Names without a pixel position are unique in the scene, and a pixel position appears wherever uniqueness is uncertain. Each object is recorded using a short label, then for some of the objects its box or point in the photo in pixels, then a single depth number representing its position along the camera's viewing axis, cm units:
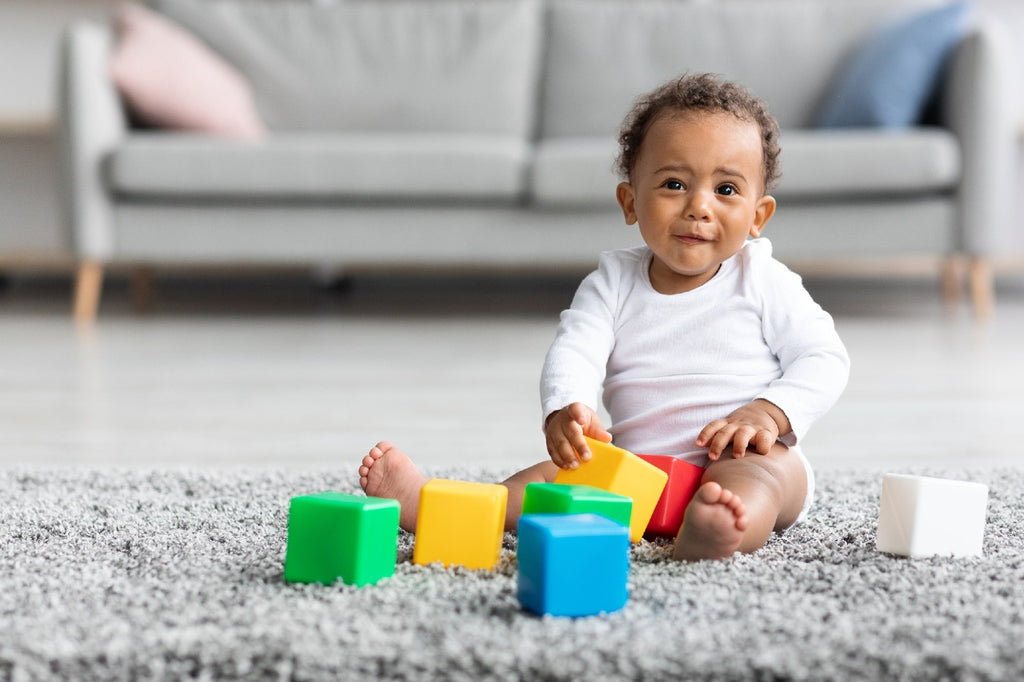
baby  182
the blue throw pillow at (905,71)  419
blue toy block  159
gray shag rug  152
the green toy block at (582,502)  167
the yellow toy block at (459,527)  170
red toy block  180
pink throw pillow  436
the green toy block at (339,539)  164
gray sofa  395
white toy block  172
